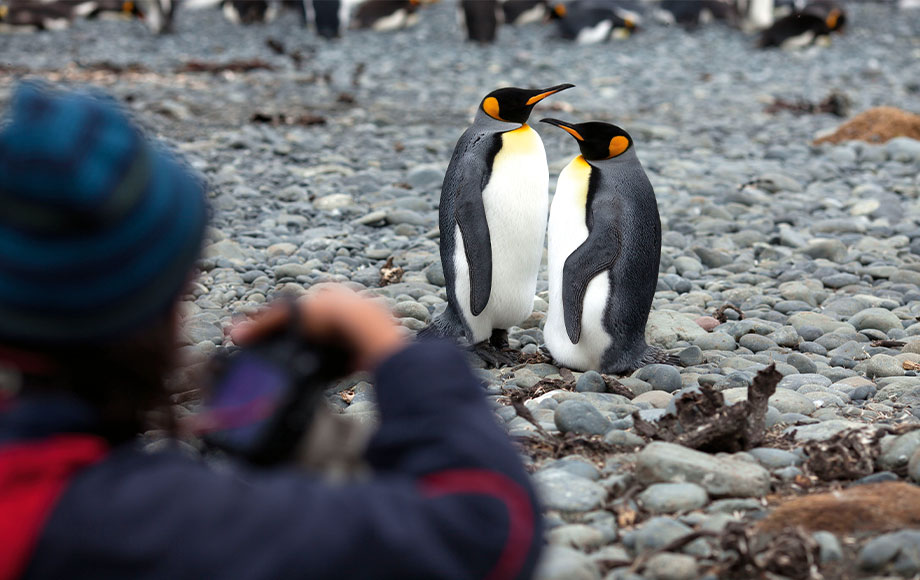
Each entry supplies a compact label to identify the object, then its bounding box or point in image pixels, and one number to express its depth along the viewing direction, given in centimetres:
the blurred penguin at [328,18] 1656
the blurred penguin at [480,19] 1608
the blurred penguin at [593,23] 1670
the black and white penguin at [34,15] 1703
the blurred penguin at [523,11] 1858
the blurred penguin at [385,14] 1794
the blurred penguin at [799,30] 1600
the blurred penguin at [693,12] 1806
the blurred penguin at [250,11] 1828
